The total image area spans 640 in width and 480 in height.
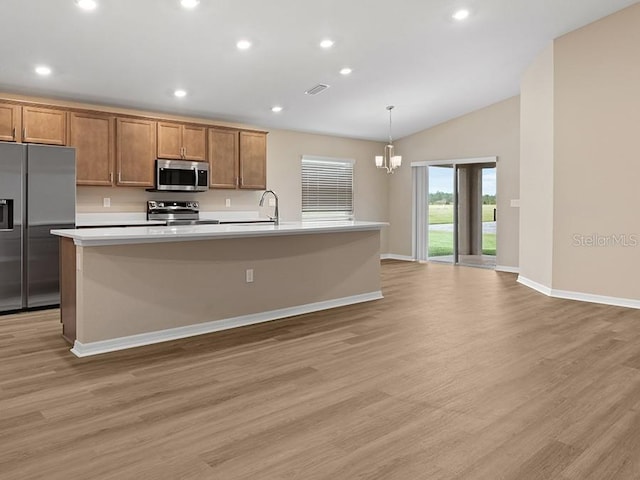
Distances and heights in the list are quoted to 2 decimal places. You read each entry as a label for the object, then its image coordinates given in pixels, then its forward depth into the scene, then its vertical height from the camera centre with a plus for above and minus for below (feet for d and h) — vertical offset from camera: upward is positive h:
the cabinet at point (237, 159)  22.49 +3.38
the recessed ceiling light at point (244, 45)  15.56 +6.03
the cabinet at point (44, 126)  17.22 +3.76
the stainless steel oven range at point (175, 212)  21.35 +0.75
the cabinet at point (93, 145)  18.43 +3.25
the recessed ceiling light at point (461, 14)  15.11 +6.84
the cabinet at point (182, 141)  20.74 +3.86
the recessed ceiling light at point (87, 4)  12.35 +5.82
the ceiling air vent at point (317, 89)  20.54 +6.06
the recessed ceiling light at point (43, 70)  15.94 +5.32
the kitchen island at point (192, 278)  11.55 -1.41
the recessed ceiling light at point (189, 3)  12.76 +6.03
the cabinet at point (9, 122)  16.74 +3.72
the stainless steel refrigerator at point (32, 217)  15.74 +0.40
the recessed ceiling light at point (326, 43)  16.06 +6.27
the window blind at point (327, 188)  28.22 +2.47
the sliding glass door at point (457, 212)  27.99 +1.01
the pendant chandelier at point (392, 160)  23.47 +3.40
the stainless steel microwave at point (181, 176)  20.56 +2.32
